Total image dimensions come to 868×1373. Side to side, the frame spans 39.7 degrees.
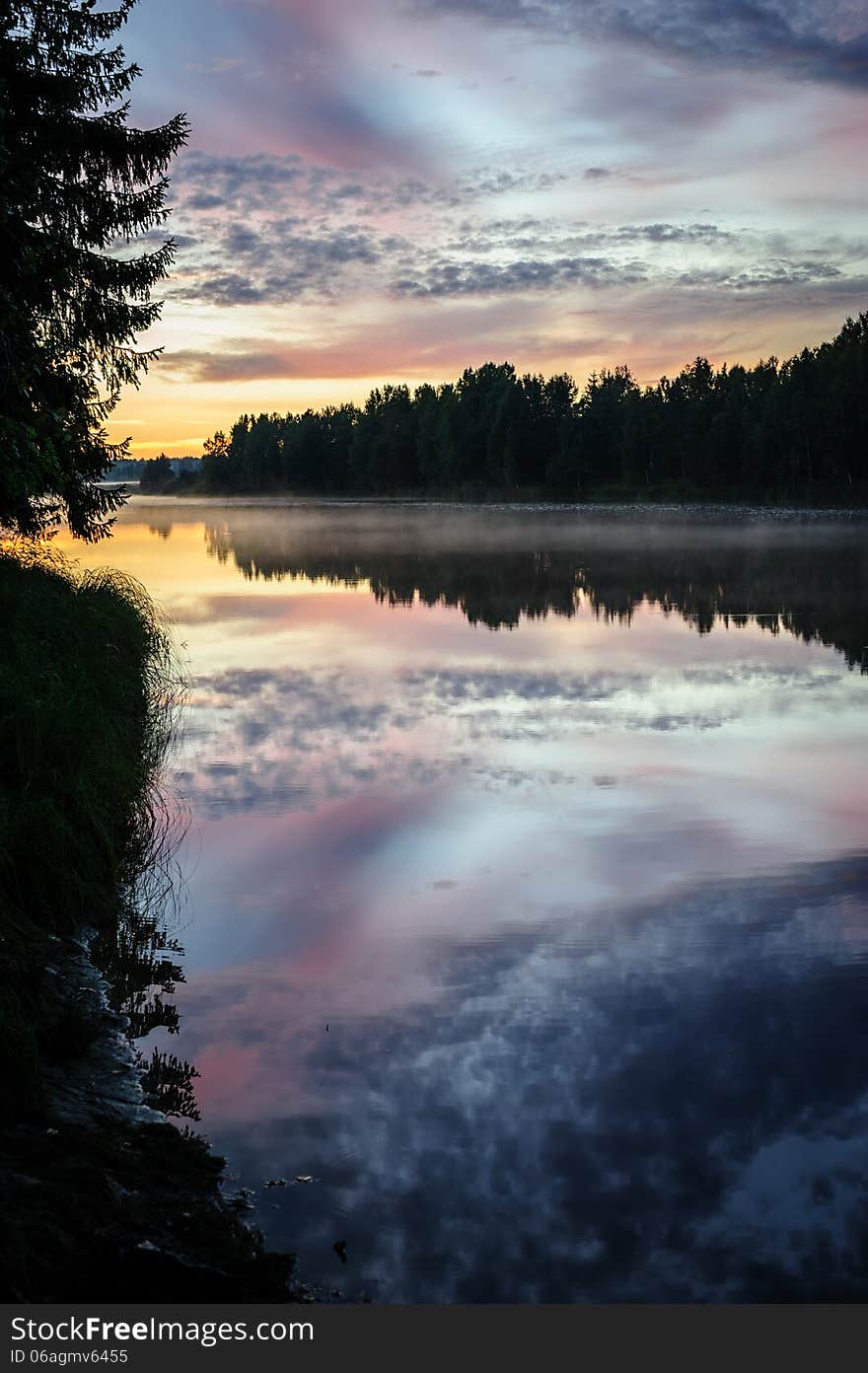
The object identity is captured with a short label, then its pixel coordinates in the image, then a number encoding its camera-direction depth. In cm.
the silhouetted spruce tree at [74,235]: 1634
